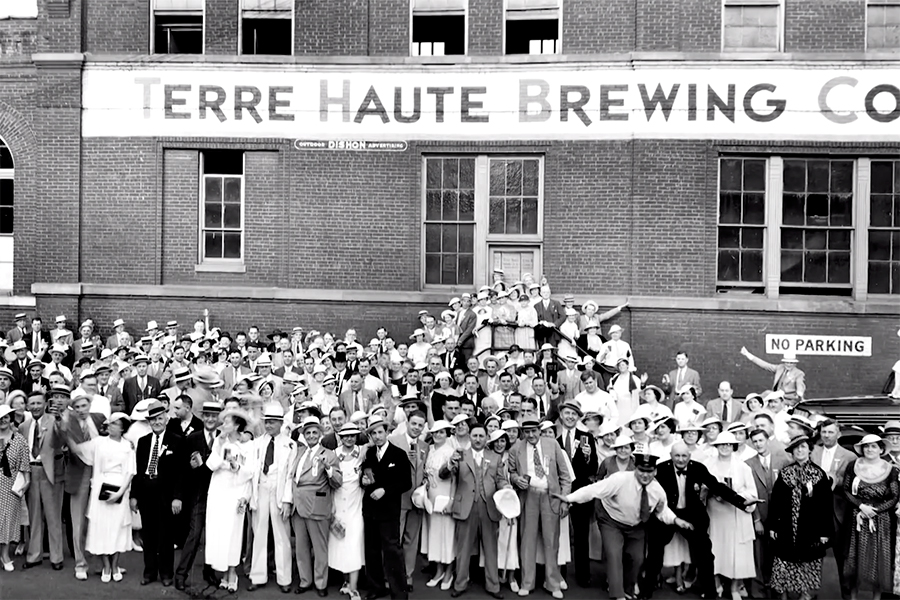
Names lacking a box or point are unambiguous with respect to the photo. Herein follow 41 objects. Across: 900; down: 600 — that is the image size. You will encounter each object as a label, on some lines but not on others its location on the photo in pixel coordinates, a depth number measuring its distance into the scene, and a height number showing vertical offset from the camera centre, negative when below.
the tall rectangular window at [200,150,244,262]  17.52 +1.88
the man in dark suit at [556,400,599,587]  9.37 -2.45
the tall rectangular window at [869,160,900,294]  16.61 +1.35
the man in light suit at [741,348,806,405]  13.84 -1.46
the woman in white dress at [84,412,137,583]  8.98 -2.32
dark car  11.32 -1.66
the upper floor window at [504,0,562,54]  17.09 +5.49
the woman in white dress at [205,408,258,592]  8.72 -2.20
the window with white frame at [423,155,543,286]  17.22 +1.59
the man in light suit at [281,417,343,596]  8.77 -2.23
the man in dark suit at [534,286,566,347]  14.08 -0.50
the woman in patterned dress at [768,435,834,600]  8.46 -2.36
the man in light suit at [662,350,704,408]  13.71 -1.47
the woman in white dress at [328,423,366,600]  8.74 -2.46
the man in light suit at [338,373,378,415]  11.80 -1.56
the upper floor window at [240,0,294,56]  17.47 +5.54
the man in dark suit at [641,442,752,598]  8.74 -2.36
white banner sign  16.31 +3.81
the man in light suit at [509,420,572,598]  8.95 -2.18
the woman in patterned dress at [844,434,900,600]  8.60 -2.35
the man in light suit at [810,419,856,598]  8.90 -1.88
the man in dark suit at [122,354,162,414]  12.03 -1.46
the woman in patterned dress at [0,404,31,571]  9.10 -2.01
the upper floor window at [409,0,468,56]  17.36 +5.36
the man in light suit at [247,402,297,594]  8.98 -2.41
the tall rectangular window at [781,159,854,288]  16.72 +1.52
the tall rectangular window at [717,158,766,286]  16.77 +1.45
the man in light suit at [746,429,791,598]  8.94 -2.19
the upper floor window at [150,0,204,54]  17.50 +5.54
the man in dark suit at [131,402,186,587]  8.86 -2.18
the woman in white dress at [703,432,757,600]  8.73 -2.47
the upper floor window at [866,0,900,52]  16.48 +5.35
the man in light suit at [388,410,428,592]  9.27 -2.41
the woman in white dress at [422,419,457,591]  9.04 -2.34
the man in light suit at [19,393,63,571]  9.34 -2.26
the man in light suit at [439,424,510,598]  8.94 -2.33
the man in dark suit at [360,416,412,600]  8.66 -2.29
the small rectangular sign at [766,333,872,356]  16.30 -1.03
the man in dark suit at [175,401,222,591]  8.80 -2.22
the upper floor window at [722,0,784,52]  16.64 +5.40
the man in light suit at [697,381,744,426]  12.33 -1.75
